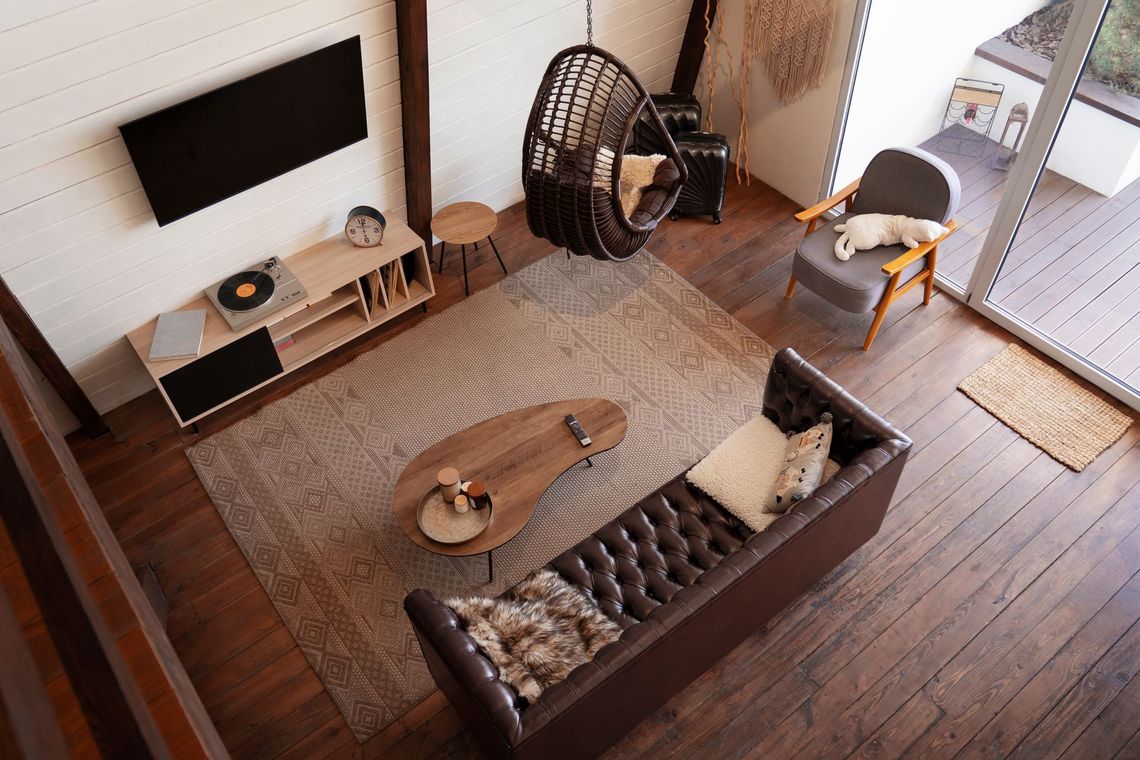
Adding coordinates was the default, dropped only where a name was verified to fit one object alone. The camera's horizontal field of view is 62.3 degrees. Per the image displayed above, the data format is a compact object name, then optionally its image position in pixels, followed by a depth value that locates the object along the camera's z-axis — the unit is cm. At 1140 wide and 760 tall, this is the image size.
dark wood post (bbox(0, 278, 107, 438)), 406
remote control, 429
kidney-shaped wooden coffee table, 401
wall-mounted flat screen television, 406
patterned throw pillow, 369
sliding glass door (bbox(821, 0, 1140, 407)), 429
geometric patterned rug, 420
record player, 464
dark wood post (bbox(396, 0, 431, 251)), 439
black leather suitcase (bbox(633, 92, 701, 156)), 583
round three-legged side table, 530
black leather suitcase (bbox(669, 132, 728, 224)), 564
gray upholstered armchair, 493
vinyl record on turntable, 467
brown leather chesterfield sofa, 314
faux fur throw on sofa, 330
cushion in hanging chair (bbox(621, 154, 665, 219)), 523
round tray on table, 396
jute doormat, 470
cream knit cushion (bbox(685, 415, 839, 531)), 391
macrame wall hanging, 528
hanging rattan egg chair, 409
